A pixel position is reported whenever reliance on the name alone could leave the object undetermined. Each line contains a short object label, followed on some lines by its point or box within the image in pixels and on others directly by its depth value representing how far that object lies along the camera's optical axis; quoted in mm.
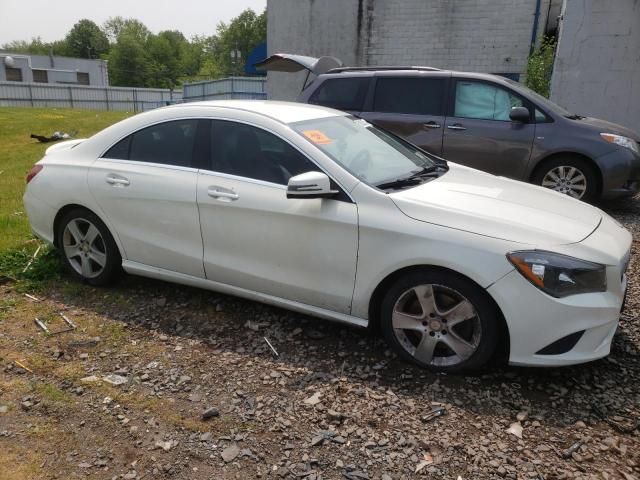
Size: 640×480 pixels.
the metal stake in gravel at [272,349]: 3508
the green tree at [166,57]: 98812
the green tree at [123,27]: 118062
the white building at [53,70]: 55188
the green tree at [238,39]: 94125
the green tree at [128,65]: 91750
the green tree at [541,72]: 11844
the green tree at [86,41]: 113375
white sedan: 2920
